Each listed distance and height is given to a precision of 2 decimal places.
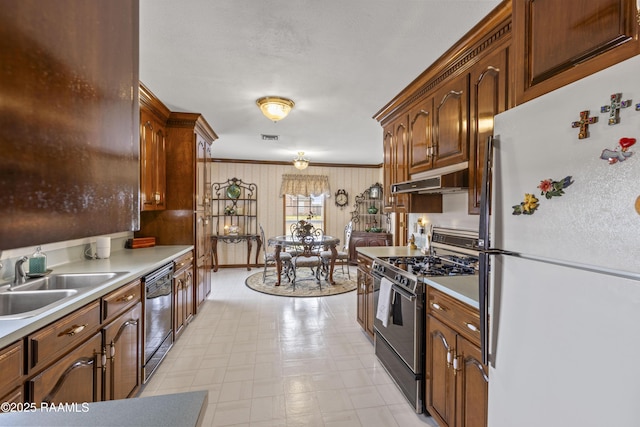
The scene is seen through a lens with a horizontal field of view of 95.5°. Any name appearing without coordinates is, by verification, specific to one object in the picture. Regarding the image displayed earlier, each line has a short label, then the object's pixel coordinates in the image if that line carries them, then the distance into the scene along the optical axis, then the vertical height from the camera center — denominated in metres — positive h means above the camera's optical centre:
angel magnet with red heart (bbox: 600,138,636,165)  0.69 +0.15
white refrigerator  0.70 -0.13
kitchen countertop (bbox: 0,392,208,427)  0.67 -0.49
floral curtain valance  6.62 +0.62
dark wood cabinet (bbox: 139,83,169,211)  2.78 +0.64
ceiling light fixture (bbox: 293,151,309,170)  5.14 +0.89
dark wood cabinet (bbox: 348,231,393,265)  6.37 -0.58
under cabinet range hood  1.96 +0.23
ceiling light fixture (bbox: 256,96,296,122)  2.77 +1.03
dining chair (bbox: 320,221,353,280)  5.25 -0.79
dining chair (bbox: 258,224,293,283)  5.00 -0.82
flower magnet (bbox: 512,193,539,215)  0.92 +0.03
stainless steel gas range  1.90 -0.63
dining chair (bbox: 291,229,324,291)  4.76 -0.71
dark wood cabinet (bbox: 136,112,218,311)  3.42 +0.26
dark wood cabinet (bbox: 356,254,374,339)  2.83 -0.86
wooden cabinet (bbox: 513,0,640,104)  0.81 +0.56
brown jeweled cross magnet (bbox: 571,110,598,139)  0.77 +0.25
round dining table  4.75 -0.52
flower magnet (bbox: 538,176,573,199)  0.83 +0.08
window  6.78 +0.05
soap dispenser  1.88 -0.35
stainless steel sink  1.89 -0.45
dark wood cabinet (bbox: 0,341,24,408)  1.00 -0.57
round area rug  4.61 -1.27
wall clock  6.96 +0.35
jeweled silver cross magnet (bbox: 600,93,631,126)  0.70 +0.26
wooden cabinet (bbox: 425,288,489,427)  1.40 -0.82
